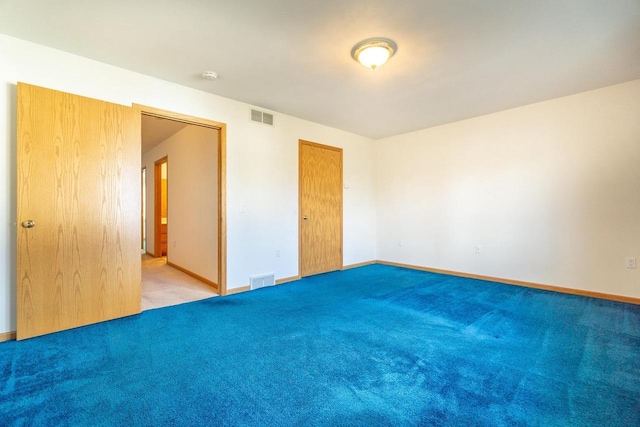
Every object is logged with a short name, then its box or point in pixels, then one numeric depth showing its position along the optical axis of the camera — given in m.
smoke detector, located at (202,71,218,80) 3.04
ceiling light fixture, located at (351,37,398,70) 2.45
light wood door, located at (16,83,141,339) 2.40
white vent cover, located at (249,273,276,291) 4.01
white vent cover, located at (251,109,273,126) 4.04
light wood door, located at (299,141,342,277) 4.70
